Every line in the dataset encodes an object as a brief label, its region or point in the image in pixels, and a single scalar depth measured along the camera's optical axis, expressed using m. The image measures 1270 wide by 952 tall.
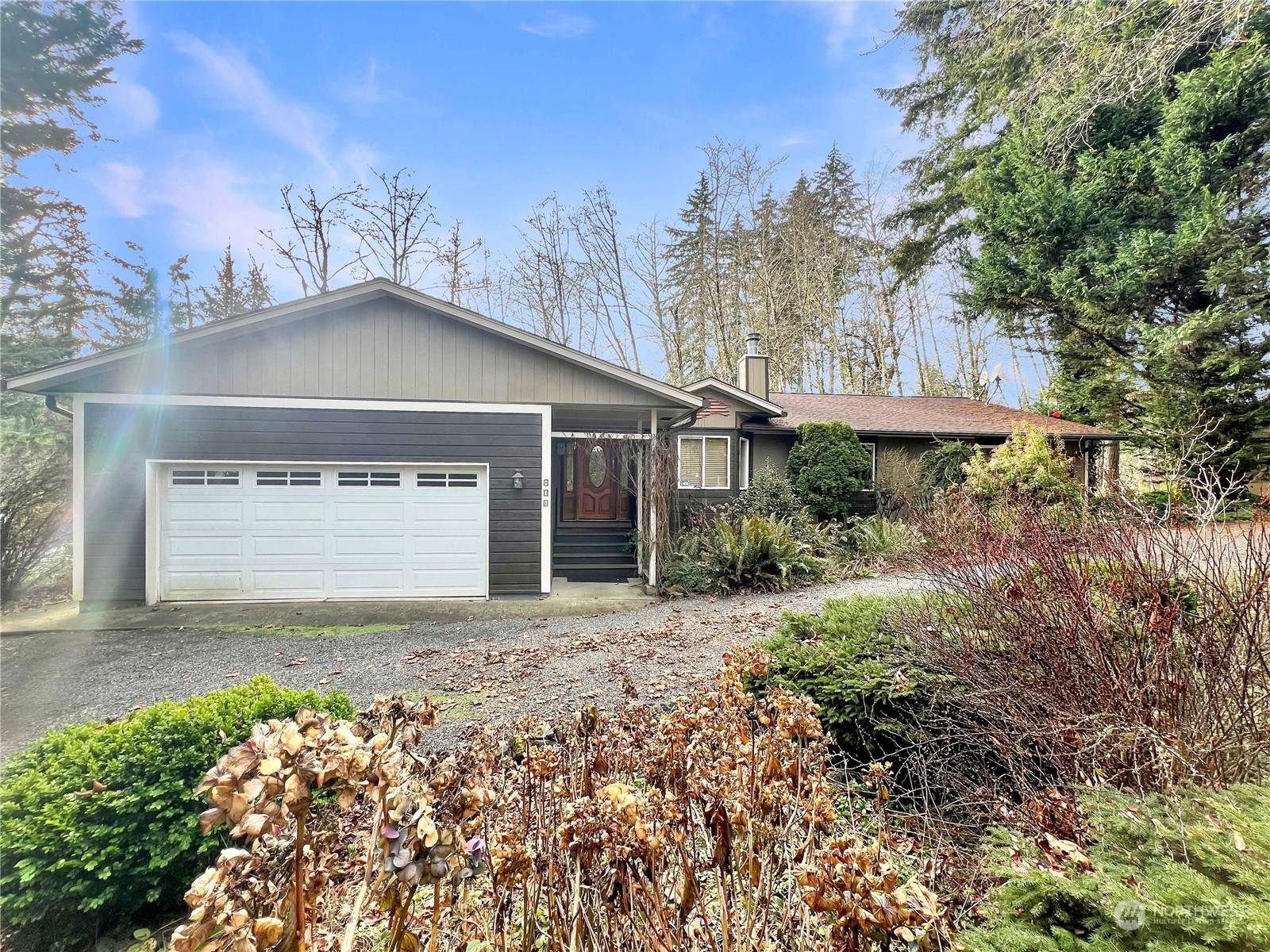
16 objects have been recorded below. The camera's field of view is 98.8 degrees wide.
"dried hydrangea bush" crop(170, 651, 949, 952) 0.99
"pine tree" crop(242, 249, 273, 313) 18.31
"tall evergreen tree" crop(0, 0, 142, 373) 11.48
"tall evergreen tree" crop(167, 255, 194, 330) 17.44
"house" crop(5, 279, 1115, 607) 7.79
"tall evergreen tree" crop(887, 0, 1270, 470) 11.13
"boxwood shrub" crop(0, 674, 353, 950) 2.20
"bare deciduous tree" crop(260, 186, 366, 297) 16.50
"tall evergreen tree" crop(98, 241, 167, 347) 15.15
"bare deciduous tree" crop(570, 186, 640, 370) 19.73
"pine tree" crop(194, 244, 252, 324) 18.41
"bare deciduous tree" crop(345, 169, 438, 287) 16.91
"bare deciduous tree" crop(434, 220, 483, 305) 18.33
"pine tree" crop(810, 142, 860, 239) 20.94
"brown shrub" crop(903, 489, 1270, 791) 2.26
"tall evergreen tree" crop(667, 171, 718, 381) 20.59
